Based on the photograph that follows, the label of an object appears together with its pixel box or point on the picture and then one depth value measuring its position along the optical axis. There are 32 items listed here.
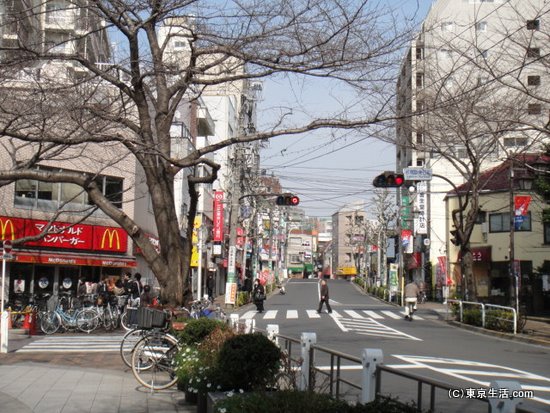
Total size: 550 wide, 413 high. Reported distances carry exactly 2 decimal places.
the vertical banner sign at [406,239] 45.65
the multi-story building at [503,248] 34.94
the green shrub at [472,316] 24.20
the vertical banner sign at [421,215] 47.38
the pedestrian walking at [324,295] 30.20
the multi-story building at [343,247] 120.62
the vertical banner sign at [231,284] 33.78
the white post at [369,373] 5.78
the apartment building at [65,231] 25.59
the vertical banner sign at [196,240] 36.69
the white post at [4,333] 15.47
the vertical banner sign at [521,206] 28.69
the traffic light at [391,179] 20.62
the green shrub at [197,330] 9.39
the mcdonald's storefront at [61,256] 25.52
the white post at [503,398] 3.71
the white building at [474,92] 12.05
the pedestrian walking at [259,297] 31.47
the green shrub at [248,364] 6.98
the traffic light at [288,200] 28.34
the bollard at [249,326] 10.36
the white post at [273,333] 8.98
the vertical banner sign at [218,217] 43.56
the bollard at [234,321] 10.95
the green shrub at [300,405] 4.49
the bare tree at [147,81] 9.81
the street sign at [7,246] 19.09
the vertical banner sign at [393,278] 45.09
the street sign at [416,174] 22.12
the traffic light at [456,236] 27.33
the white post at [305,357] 7.14
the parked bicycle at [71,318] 20.97
